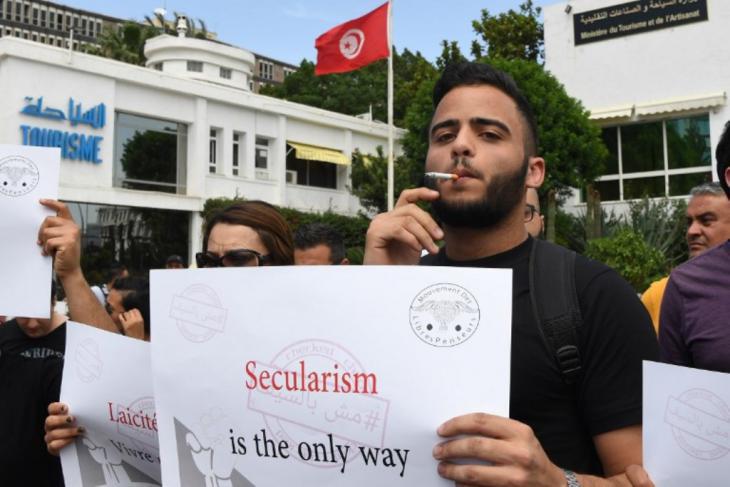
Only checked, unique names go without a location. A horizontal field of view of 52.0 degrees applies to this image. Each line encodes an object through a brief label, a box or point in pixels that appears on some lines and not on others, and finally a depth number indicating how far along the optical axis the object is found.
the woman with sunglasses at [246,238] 2.50
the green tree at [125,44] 32.22
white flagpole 19.25
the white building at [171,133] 18.95
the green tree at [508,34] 25.34
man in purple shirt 1.90
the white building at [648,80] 20.03
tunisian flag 19.72
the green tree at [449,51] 24.67
